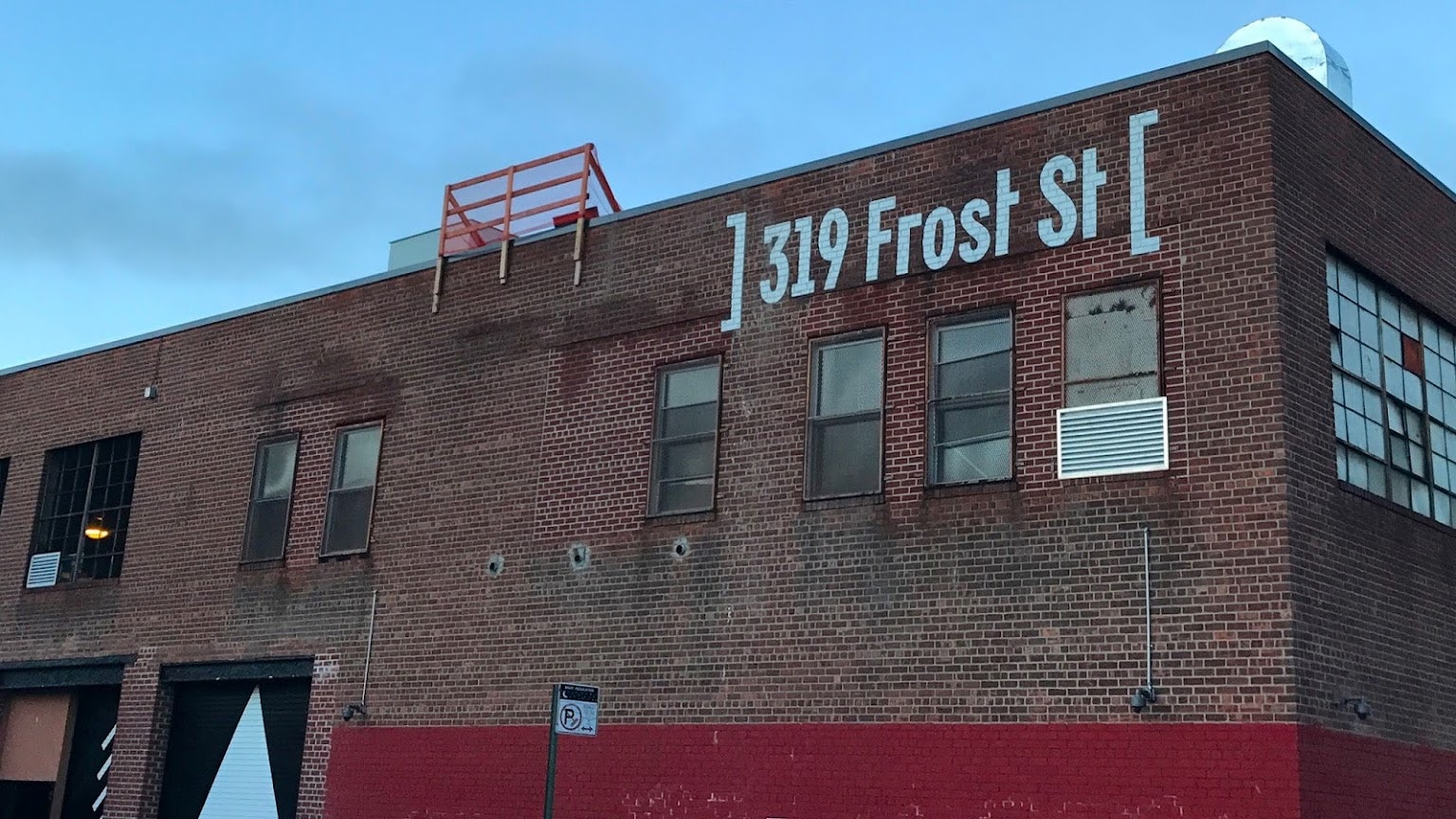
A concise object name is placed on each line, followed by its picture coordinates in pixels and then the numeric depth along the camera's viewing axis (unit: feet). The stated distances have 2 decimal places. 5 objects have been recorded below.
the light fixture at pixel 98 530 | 76.69
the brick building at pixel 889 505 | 44.29
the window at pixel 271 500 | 68.74
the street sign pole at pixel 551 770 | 37.35
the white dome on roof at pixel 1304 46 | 56.24
